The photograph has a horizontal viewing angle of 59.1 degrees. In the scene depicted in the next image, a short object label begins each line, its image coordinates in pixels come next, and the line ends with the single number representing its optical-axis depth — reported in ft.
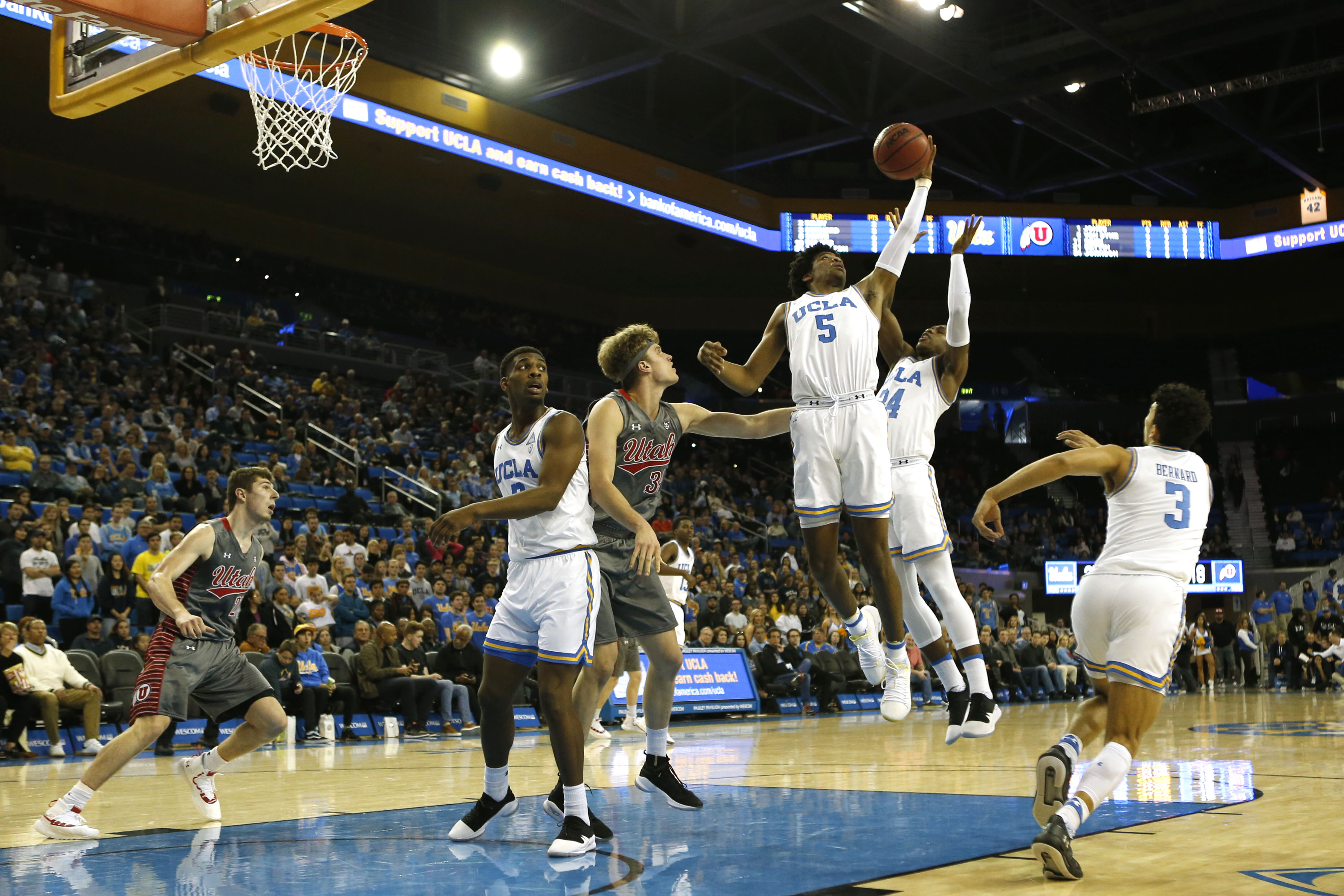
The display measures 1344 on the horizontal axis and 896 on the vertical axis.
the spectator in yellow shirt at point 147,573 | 40.57
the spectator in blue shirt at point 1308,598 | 88.28
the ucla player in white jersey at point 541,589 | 16.94
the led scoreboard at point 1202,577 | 87.86
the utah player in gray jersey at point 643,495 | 19.42
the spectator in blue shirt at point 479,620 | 46.80
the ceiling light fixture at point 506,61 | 64.64
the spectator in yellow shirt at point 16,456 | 47.44
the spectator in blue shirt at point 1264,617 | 81.87
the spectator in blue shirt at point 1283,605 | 82.84
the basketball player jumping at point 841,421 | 20.80
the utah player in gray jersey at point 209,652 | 20.94
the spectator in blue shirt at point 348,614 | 45.57
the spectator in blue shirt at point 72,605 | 39.09
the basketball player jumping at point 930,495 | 21.38
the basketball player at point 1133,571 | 16.07
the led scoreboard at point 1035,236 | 84.53
